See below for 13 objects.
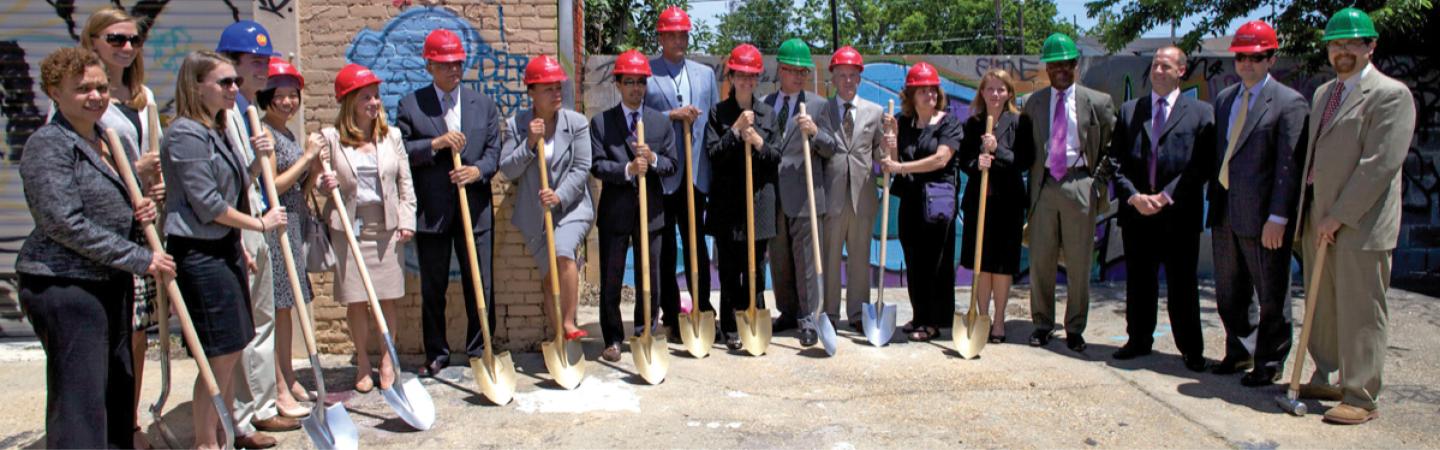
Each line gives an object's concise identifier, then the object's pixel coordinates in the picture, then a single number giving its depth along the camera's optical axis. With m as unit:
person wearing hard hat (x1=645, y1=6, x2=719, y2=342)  6.08
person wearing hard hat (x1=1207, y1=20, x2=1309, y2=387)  5.20
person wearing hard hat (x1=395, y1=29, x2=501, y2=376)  5.51
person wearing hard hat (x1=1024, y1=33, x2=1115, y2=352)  6.00
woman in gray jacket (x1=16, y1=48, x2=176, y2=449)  3.47
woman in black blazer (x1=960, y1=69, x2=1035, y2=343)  6.17
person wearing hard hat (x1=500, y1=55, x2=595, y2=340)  5.61
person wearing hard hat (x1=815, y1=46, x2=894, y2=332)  6.25
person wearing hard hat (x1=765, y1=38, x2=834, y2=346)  6.17
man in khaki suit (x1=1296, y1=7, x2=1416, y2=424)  4.63
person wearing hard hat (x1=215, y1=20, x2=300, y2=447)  4.54
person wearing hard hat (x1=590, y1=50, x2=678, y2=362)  5.79
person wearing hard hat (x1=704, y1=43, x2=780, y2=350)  5.95
